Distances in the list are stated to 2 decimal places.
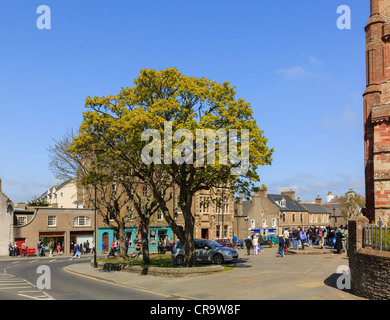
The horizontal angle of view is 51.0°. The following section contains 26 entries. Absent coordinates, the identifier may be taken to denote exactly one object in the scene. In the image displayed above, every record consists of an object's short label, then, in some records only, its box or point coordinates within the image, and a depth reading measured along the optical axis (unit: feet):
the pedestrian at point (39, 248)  150.41
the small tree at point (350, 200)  253.16
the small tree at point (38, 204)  199.91
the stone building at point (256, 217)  214.90
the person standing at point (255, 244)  113.80
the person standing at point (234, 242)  141.59
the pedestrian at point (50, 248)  148.87
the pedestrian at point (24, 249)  153.58
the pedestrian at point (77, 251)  140.56
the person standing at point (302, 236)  116.86
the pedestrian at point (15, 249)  155.53
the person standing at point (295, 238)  114.93
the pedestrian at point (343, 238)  108.58
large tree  70.90
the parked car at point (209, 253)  90.68
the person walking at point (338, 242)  104.00
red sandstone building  81.15
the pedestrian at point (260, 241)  132.57
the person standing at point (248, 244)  115.42
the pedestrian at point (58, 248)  163.84
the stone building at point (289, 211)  238.44
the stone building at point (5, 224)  158.81
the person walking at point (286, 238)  112.68
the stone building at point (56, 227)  163.63
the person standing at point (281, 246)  101.76
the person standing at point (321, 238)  119.24
